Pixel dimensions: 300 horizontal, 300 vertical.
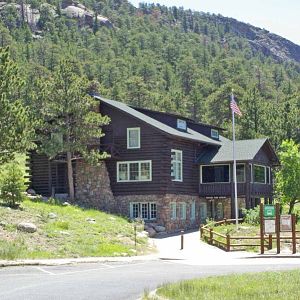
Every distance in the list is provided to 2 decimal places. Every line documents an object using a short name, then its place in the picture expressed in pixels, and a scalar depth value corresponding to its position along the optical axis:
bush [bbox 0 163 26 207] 38.00
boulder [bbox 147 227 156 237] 43.37
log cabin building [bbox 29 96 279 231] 47.94
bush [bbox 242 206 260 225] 44.58
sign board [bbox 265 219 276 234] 33.75
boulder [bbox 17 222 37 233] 33.47
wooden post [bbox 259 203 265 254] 33.03
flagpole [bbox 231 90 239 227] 43.88
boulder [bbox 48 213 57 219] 37.92
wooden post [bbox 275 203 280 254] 33.53
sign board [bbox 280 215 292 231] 33.81
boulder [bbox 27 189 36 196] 50.19
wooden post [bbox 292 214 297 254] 32.69
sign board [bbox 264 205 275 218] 34.31
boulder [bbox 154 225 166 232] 45.14
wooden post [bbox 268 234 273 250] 34.59
